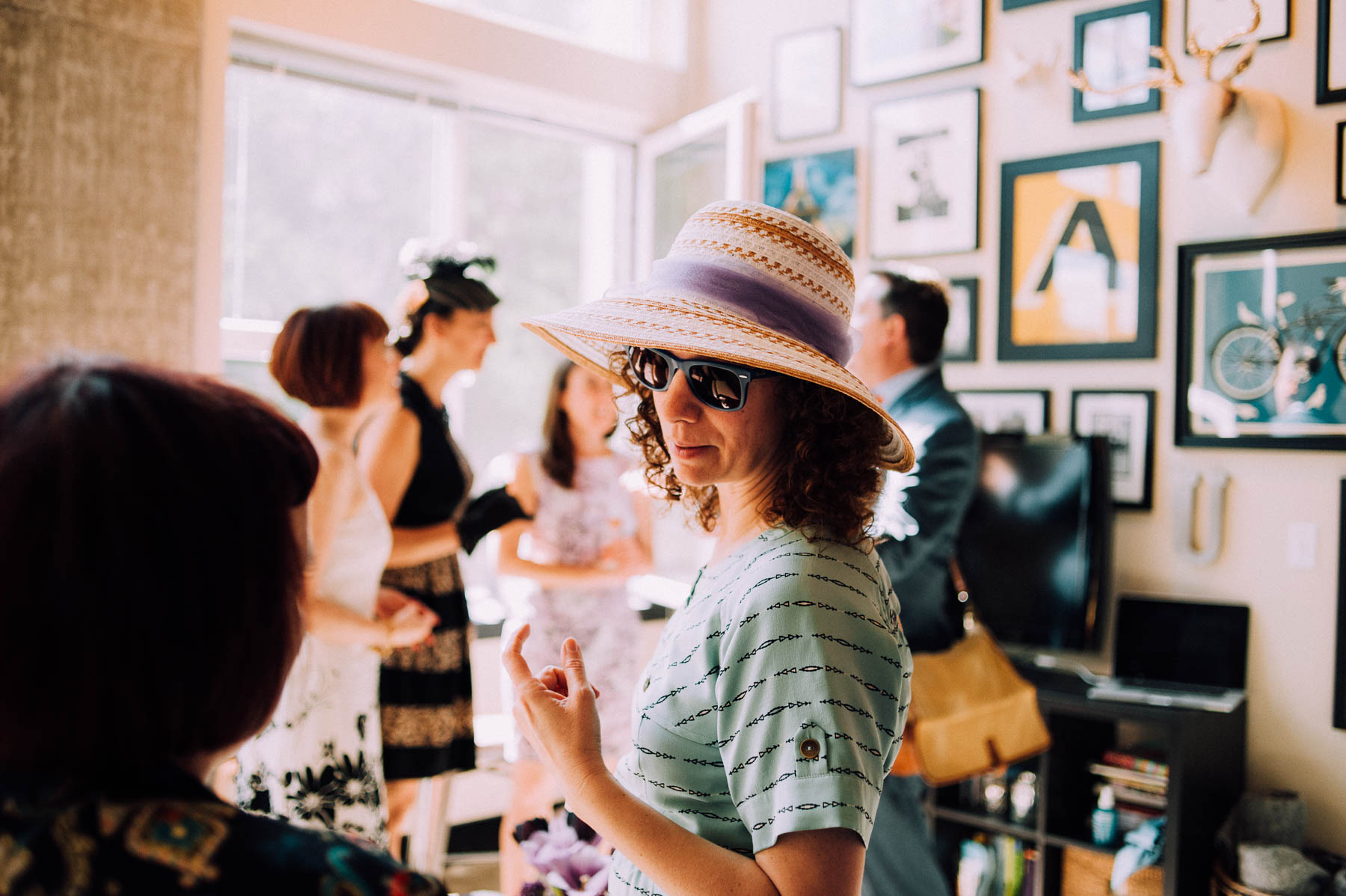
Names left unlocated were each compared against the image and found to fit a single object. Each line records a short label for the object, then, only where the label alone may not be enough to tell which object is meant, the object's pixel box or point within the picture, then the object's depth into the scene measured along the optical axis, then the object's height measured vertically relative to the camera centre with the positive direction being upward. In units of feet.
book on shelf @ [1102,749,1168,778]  8.90 -2.83
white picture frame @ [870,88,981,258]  11.42 +3.37
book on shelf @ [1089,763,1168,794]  8.87 -2.95
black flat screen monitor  9.65 -0.89
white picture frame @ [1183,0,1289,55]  9.14 +4.24
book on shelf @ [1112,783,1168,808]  8.88 -3.12
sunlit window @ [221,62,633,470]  10.94 +2.95
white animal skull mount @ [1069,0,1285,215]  9.01 +3.08
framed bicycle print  8.88 +1.12
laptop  9.25 -1.88
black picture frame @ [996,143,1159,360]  10.00 +2.34
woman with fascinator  7.67 -0.58
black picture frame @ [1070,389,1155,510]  9.98 +0.25
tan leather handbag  7.16 -2.01
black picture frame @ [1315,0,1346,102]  8.87 +3.71
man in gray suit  6.83 -0.30
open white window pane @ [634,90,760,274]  11.87 +3.74
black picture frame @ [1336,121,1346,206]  8.80 +2.75
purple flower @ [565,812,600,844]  4.25 -1.68
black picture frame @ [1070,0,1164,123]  9.93 +4.30
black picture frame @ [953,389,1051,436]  10.75 +0.51
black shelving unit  8.29 -2.99
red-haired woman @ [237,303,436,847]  6.36 -1.27
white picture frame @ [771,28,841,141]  12.80 +4.90
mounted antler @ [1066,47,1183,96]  9.03 +3.64
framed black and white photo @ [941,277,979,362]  11.31 +1.53
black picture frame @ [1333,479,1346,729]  8.77 -1.54
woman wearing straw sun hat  2.81 -0.52
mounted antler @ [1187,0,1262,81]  8.54 +3.67
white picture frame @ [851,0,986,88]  11.44 +5.06
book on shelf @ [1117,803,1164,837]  8.95 -3.32
